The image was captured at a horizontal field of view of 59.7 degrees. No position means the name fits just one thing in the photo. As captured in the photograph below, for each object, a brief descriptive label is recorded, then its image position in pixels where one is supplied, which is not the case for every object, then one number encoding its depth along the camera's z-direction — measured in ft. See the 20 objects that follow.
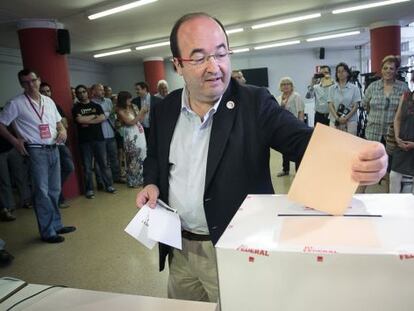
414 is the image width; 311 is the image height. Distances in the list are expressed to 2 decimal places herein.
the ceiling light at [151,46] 29.30
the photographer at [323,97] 16.58
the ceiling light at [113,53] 32.06
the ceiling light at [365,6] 20.56
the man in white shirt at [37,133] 10.36
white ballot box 1.67
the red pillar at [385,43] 26.27
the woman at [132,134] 17.13
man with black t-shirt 16.21
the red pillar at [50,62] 16.58
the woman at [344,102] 15.02
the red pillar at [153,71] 37.42
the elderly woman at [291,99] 16.57
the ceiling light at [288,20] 22.42
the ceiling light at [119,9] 16.71
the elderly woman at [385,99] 11.39
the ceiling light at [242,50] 36.56
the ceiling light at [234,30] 25.14
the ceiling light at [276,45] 33.57
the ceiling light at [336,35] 30.12
